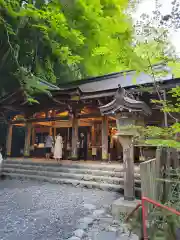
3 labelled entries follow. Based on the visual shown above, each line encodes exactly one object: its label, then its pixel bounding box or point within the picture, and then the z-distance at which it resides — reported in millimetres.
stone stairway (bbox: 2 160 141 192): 7602
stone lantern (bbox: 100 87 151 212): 5461
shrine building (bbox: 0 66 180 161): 6198
